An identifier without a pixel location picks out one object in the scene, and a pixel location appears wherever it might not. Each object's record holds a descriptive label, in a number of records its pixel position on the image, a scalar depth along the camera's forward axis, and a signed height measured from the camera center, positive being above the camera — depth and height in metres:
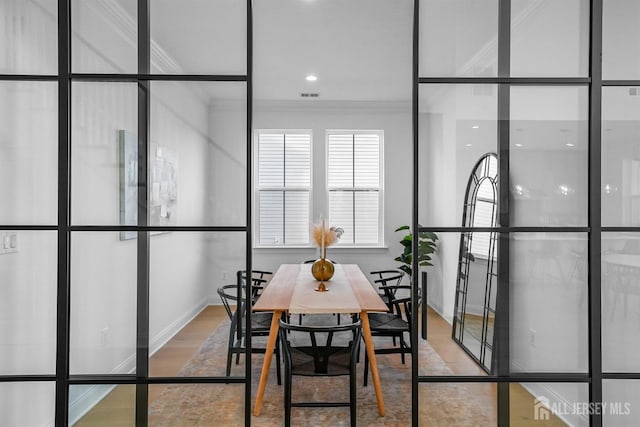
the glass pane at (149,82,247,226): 1.71 +0.20
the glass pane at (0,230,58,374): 1.71 -0.36
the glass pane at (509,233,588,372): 1.73 -0.35
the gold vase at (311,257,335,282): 3.55 -0.47
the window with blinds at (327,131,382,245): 6.09 +0.38
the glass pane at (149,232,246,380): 1.71 -0.35
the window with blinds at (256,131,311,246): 5.99 +0.33
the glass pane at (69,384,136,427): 1.72 -0.76
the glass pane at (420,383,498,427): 1.71 -0.74
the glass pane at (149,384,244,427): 1.69 -0.75
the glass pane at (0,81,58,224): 1.71 +0.24
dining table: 2.72 -0.59
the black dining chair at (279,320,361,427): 2.43 -0.87
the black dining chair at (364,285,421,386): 2.97 -0.82
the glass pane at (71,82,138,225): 1.70 +0.23
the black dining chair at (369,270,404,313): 5.71 -0.87
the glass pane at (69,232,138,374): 1.71 -0.32
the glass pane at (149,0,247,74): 1.71 +0.68
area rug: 1.69 -0.73
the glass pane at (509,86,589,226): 1.73 +0.23
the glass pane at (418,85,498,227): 1.70 +0.28
